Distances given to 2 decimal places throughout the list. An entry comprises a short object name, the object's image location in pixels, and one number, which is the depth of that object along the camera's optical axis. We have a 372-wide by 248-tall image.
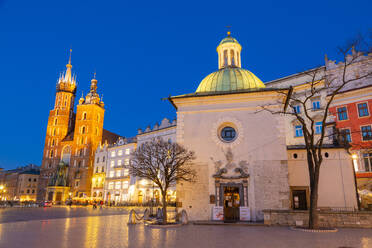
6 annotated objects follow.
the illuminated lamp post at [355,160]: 26.74
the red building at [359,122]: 26.44
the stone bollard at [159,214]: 19.47
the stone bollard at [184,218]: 16.70
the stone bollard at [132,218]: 17.28
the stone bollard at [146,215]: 18.44
